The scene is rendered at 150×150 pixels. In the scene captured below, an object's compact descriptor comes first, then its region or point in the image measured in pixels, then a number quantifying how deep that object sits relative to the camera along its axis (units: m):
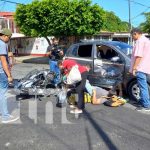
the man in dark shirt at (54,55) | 10.77
